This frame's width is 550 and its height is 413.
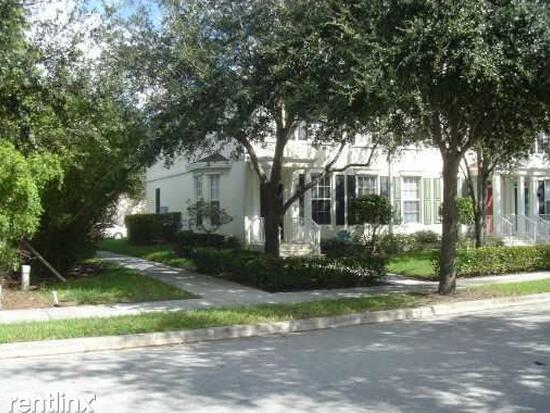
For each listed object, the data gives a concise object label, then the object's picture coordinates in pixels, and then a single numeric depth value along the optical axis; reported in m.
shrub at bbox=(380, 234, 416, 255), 25.00
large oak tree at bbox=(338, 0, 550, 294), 11.34
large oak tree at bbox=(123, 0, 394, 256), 12.53
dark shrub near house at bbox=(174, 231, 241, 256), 24.20
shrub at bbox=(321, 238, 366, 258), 23.98
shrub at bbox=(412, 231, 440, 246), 26.58
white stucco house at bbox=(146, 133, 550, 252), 24.69
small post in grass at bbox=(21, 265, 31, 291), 15.25
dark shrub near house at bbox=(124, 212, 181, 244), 28.98
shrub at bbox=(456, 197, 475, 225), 27.44
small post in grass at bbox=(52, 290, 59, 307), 13.32
